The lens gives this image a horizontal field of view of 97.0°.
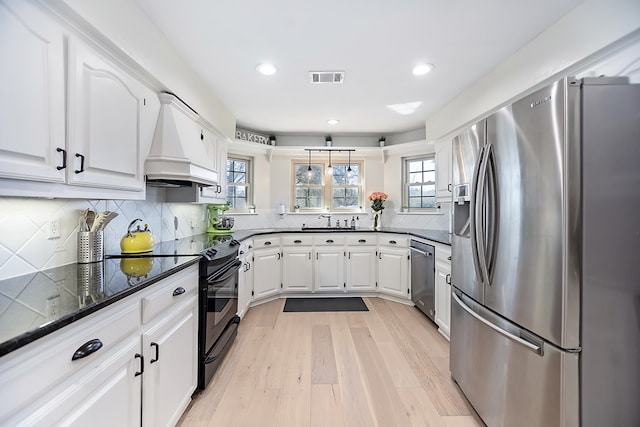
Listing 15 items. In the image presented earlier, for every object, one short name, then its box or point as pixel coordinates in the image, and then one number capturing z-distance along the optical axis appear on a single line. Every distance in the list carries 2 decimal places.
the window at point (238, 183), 4.23
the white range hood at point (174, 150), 1.94
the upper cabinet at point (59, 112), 1.04
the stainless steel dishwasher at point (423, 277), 3.06
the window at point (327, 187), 4.70
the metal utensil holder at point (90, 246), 1.61
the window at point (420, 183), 4.24
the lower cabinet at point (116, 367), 0.73
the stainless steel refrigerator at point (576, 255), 1.14
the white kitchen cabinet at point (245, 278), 3.06
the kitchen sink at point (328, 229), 4.17
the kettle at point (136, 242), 1.90
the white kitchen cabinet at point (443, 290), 2.72
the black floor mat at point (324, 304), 3.55
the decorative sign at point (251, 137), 4.11
